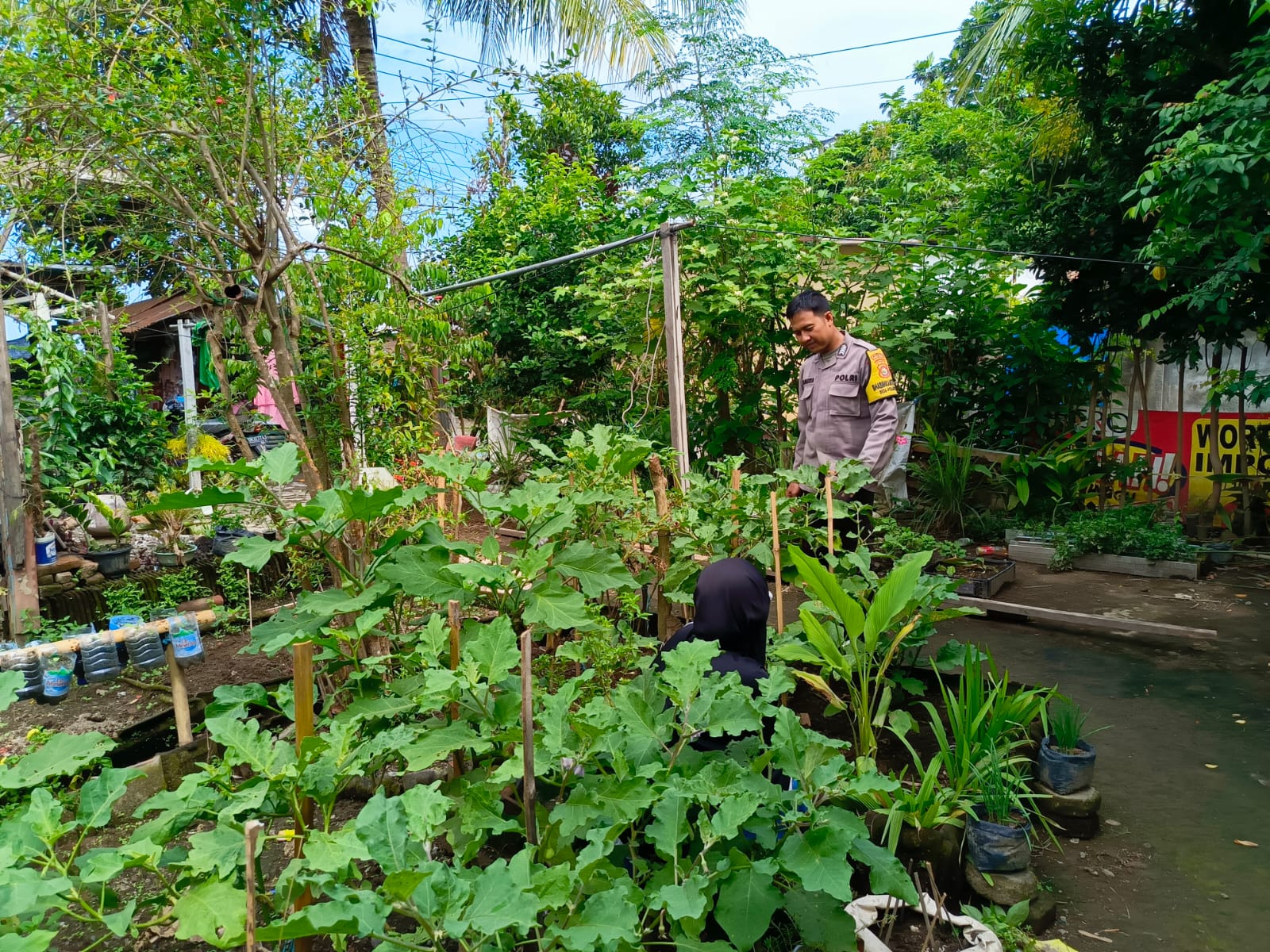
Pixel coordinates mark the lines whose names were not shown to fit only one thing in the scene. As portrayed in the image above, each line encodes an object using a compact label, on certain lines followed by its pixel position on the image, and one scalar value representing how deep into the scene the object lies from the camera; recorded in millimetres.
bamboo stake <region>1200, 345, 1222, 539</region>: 6605
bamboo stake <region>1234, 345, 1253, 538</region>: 7062
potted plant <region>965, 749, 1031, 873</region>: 2365
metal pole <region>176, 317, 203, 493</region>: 9109
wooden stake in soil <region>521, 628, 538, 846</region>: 1797
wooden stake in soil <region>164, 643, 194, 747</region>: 3111
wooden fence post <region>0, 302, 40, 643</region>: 4684
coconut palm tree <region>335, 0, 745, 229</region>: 9883
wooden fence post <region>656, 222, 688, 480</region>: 4059
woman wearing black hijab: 2496
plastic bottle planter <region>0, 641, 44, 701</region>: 4281
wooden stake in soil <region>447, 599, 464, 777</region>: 2296
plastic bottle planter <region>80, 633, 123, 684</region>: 4516
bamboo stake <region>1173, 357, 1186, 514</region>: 7211
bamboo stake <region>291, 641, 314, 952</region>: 1958
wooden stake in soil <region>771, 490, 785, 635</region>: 3107
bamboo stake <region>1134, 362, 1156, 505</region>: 7449
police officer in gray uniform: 4109
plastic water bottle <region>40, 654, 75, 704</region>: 4281
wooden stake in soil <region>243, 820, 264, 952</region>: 1416
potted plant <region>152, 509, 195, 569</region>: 5977
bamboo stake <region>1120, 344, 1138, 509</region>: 7227
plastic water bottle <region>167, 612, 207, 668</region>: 4645
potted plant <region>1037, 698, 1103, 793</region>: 2781
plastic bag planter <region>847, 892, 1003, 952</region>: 2020
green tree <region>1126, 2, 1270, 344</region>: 4305
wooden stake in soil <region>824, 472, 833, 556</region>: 3250
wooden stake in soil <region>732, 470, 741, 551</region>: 3416
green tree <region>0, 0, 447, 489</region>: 3723
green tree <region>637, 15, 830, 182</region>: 14250
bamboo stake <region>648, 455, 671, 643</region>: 3328
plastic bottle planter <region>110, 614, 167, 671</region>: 4652
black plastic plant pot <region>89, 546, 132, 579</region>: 5895
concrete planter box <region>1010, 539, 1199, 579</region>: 6234
